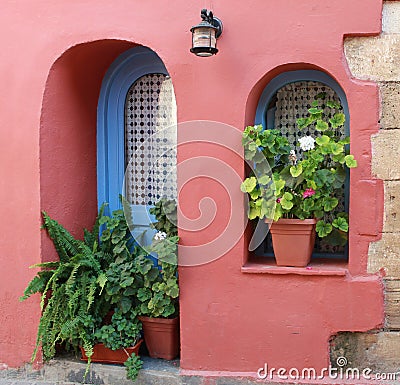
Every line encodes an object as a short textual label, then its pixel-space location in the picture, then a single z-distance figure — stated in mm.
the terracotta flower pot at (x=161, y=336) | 4473
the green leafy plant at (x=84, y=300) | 4281
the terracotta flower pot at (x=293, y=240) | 4102
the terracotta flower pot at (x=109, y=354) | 4457
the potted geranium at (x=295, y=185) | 4035
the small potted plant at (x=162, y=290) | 4297
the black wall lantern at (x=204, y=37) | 3908
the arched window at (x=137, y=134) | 5008
